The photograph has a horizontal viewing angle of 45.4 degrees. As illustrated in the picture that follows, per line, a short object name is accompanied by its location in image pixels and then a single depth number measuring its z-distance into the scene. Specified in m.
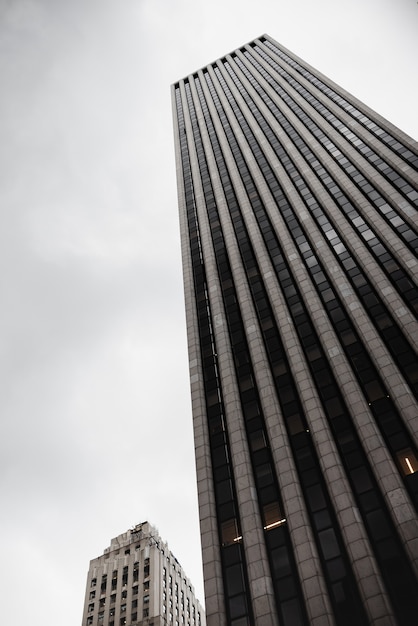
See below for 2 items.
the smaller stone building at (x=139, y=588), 84.00
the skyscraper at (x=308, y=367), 31.16
